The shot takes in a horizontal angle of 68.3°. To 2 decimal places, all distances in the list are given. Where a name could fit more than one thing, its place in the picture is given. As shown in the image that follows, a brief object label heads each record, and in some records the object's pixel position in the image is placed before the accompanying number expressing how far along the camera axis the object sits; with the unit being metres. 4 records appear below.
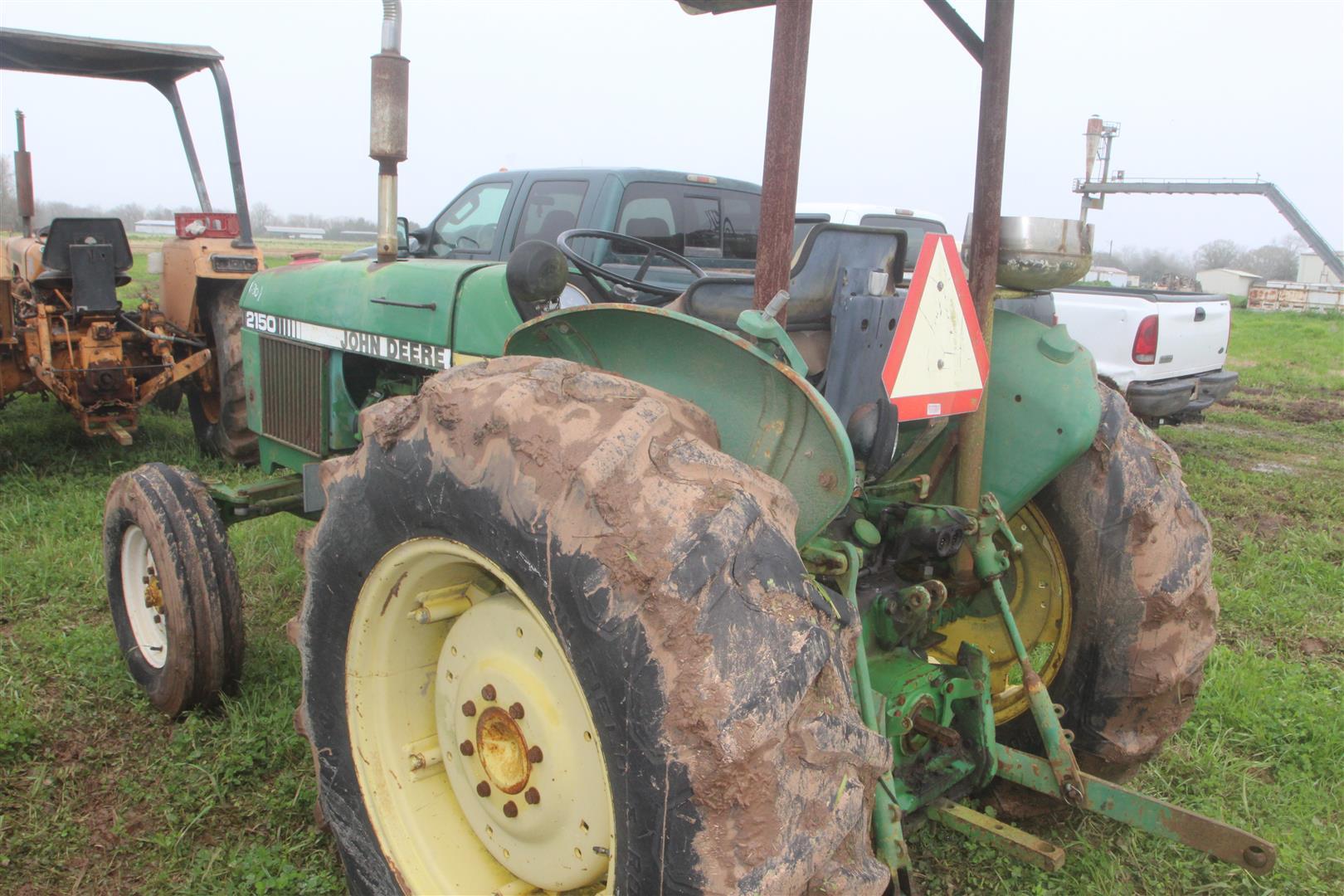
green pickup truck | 5.62
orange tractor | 5.62
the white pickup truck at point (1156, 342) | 7.28
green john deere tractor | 1.39
